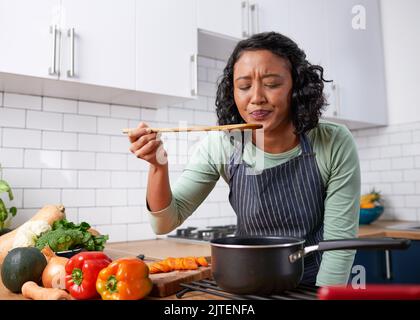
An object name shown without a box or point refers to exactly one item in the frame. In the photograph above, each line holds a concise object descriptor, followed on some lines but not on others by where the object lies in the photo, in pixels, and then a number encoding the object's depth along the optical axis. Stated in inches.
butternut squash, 57.2
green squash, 40.2
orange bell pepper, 35.2
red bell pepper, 36.9
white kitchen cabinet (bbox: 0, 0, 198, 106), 64.4
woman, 45.3
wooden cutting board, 38.3
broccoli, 51.5
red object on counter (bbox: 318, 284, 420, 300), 20.5
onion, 39.5
